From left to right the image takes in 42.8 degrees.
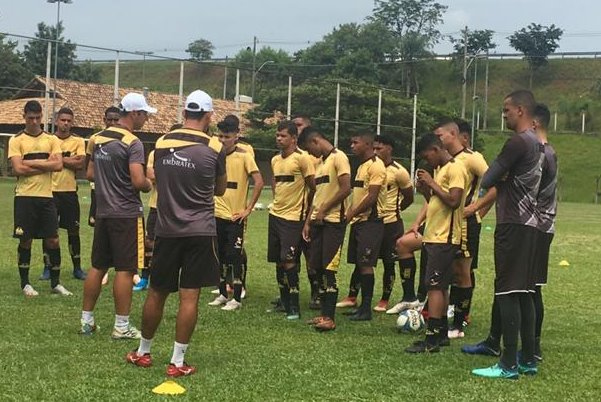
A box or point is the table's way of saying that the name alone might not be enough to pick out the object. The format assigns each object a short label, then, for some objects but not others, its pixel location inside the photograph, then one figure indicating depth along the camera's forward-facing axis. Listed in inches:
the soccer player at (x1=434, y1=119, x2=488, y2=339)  303.6
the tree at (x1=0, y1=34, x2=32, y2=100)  2461.9
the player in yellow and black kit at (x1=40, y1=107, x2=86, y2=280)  421.4
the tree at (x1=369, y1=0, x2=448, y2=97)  3410.4
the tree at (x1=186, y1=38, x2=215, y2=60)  5097.9
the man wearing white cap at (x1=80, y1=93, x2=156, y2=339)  279.9
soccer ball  316.2
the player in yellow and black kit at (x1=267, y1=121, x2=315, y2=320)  350.3
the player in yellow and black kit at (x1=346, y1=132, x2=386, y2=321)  343.6
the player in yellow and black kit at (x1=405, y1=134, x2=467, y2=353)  277.3
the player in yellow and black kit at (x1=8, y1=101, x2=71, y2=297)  362.6
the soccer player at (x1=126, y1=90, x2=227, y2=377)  238.2
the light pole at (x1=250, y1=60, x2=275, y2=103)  2134.6
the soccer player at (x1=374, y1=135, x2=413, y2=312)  374.3
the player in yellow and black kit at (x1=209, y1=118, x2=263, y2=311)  364.8
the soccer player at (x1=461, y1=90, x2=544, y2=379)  240.7
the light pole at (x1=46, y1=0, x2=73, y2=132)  1325.0
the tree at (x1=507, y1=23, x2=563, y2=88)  3671.3
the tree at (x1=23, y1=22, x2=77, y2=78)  1403.2
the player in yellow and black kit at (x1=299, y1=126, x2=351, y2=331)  321.7
